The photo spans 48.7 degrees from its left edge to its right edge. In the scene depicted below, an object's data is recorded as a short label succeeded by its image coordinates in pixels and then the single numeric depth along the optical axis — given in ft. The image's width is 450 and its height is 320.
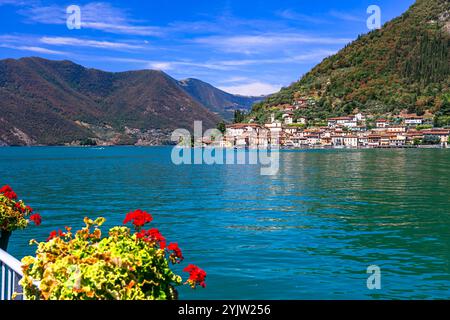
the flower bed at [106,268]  16.71
